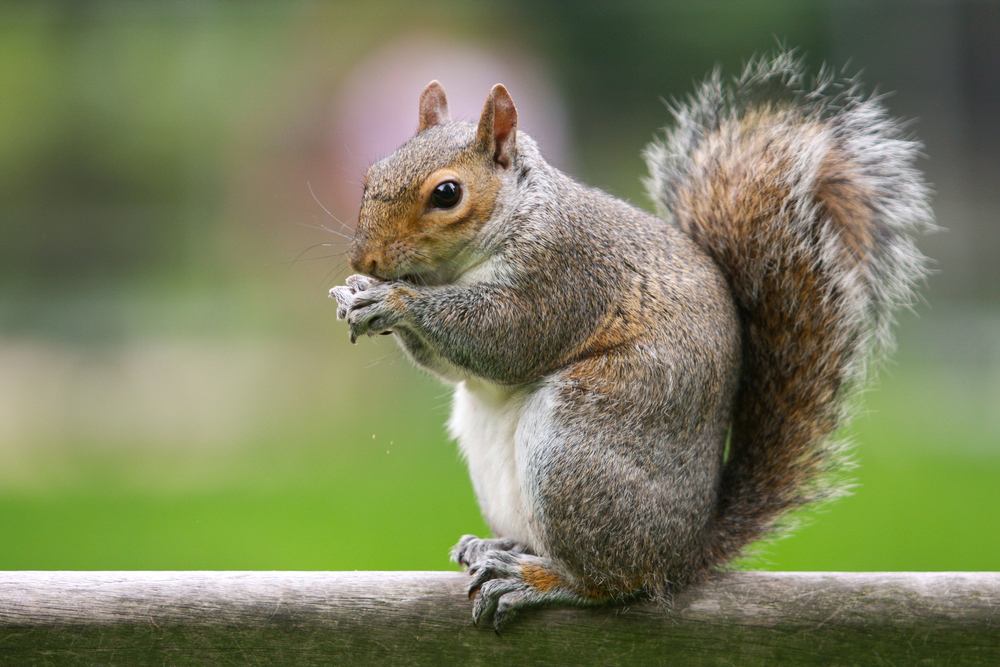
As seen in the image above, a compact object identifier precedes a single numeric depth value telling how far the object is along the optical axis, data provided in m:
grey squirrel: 3.08
